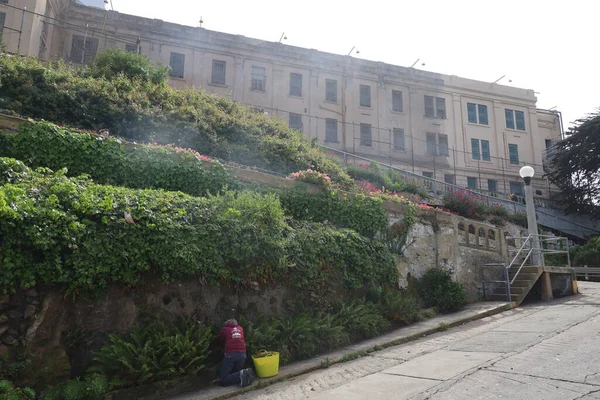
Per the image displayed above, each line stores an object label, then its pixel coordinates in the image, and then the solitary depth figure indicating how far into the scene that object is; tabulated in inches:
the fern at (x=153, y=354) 258.5
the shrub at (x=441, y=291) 481.4
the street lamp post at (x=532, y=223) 544.1
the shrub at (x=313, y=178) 508.4
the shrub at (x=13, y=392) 218.8
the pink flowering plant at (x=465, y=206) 815.7
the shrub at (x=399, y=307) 427.8
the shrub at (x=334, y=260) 386.3
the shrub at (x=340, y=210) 484.4
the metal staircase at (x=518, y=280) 515.2
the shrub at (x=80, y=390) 238.2
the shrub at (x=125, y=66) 724.0
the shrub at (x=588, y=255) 812.6
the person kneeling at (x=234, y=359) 283.1
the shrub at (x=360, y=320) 383.6
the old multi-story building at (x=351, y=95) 1061.8
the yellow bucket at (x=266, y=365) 294.8
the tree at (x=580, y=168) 1147.9
